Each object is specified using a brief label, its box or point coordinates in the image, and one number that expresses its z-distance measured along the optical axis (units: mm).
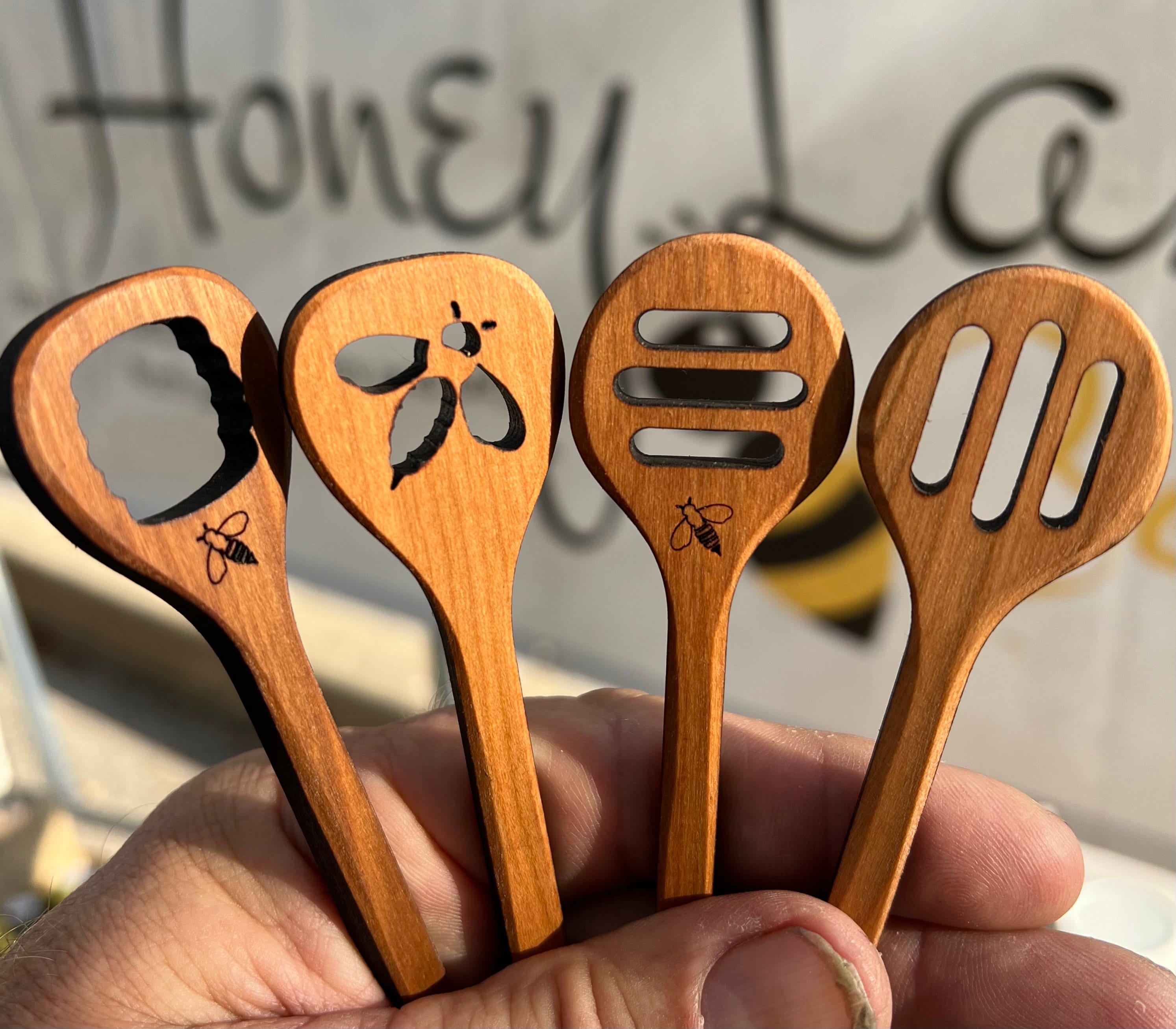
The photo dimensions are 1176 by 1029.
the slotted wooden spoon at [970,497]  73
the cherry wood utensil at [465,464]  72
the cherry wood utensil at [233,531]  63
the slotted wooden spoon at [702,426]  75
